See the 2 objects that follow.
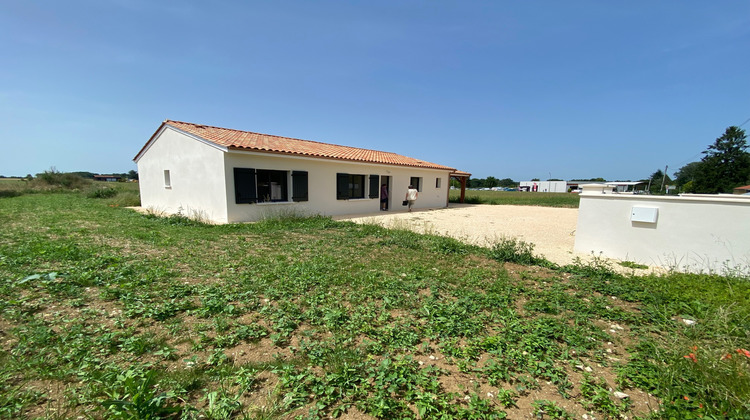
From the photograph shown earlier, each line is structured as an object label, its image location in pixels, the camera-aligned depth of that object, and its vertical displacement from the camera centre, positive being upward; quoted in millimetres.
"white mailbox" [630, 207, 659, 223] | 5859 -584
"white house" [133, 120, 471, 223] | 9844 +412
